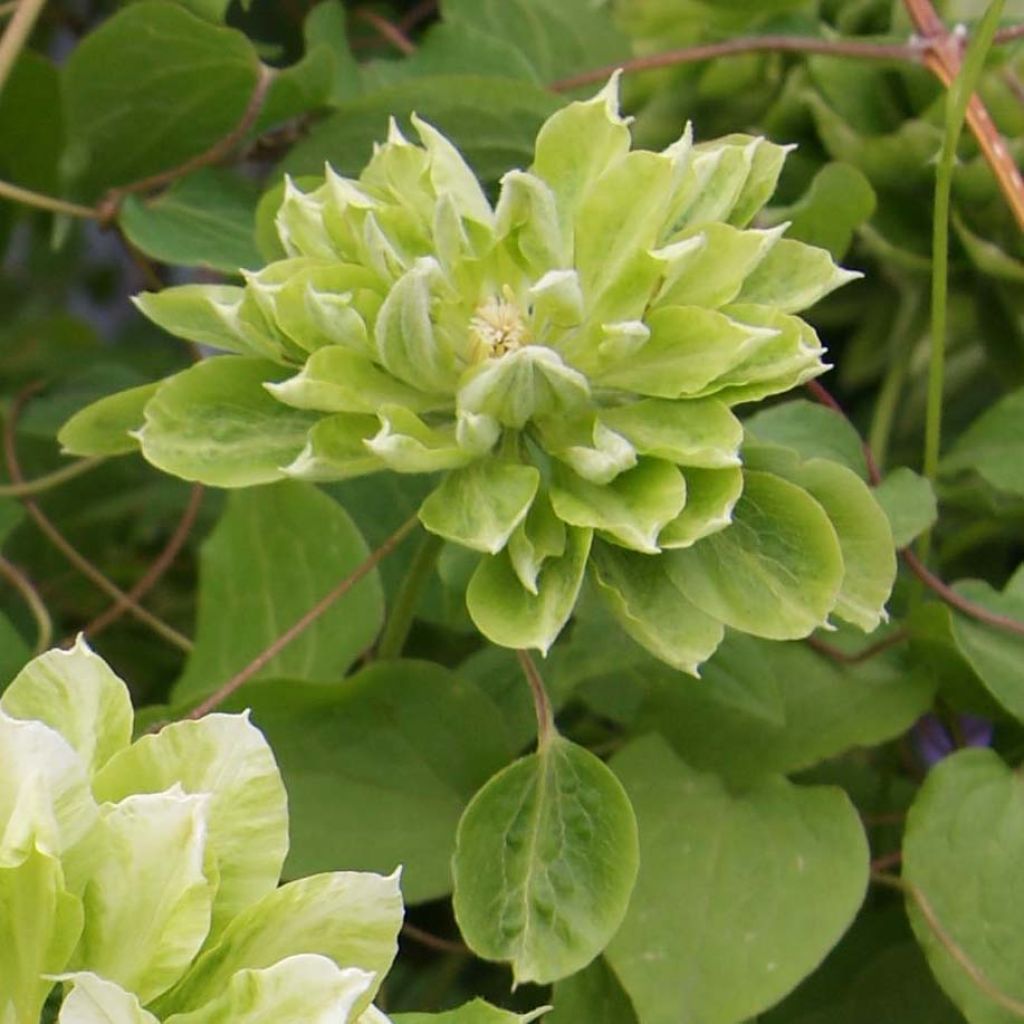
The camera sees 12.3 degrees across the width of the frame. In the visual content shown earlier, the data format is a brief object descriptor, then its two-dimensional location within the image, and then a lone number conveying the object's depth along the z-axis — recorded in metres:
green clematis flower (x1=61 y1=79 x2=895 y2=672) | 0.76
